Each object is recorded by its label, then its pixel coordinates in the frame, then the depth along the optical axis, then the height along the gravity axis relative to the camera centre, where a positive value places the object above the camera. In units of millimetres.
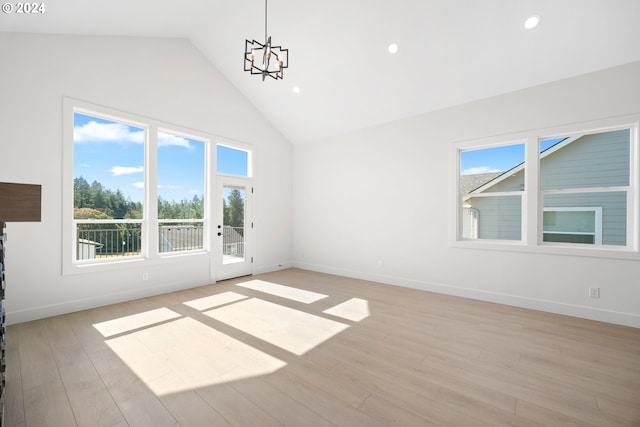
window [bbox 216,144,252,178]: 5449 +1030
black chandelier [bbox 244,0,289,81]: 4074 +2696
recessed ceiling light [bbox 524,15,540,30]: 3170 +2181
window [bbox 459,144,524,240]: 4141 +333
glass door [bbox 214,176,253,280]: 5328 -335
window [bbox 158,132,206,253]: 4664 +328
